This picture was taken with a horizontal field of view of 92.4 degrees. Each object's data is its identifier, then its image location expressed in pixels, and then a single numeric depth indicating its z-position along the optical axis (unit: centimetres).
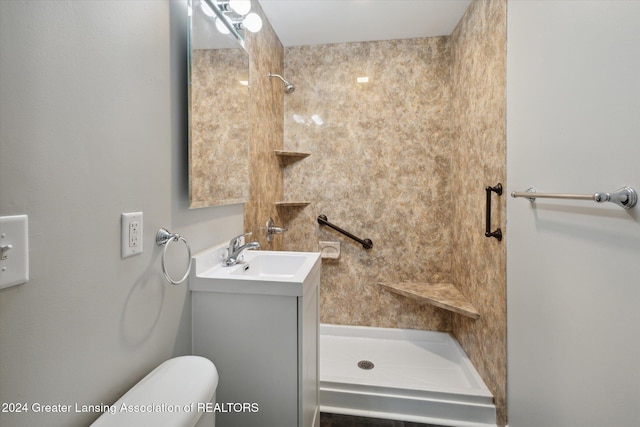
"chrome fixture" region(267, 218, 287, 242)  219
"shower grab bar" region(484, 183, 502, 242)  160
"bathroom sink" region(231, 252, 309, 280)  154
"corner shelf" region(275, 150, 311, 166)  250
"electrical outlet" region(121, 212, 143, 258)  83
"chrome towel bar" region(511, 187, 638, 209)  81
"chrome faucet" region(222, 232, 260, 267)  138
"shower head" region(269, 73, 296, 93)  238
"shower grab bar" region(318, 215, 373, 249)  254
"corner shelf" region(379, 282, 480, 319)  195
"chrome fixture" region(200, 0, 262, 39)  128
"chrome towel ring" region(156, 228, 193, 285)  99
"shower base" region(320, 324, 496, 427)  174
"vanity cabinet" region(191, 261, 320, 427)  112
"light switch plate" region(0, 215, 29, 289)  54
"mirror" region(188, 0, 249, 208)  116
